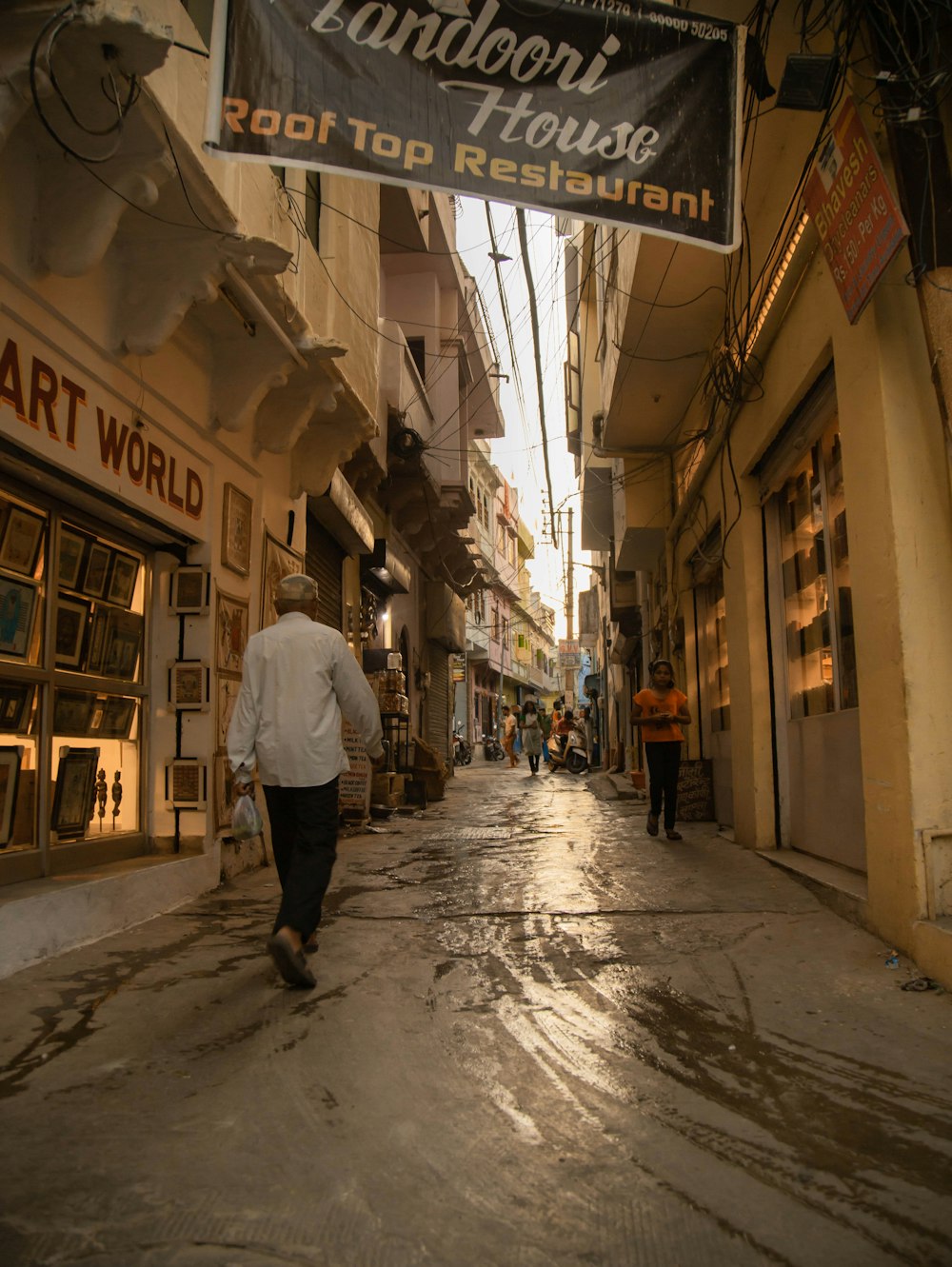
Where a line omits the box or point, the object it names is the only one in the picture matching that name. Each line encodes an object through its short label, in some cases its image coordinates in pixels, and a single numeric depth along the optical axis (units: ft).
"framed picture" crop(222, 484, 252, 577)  22.04
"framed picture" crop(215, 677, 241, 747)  21.04
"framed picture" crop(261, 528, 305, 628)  24.70
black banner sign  12.07
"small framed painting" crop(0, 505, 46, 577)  15.11
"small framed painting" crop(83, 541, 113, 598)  17.81
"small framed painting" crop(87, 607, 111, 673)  17.79
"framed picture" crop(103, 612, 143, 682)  18.52
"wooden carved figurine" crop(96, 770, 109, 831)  17.97
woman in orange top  26.91
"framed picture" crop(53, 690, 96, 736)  16.66
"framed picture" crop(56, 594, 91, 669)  16.63
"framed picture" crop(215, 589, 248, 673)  21.33
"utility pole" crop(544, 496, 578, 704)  113.62
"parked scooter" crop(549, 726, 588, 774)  79.51
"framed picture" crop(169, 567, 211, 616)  20.45
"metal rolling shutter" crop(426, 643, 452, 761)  69.64
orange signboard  12.51
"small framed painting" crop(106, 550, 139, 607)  18.83
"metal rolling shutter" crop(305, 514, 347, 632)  36.47
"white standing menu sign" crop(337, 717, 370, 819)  32.63
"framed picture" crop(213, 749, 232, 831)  20.63
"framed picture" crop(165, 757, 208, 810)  19.95
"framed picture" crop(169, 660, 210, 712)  20.13
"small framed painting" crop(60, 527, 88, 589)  16.83
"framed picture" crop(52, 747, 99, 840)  16.49
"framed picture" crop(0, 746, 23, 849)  14.74
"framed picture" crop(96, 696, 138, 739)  18.30
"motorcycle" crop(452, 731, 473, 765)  91.93
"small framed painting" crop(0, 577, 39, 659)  14.97
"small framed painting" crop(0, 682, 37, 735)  14.96
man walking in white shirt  13.20
